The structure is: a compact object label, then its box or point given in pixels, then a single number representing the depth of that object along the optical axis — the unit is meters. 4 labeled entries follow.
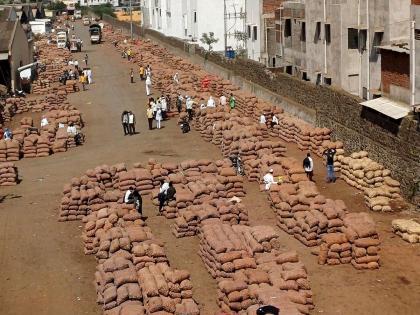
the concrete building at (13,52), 55.34
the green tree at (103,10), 143.04
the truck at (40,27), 106.69
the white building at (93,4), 199.25
